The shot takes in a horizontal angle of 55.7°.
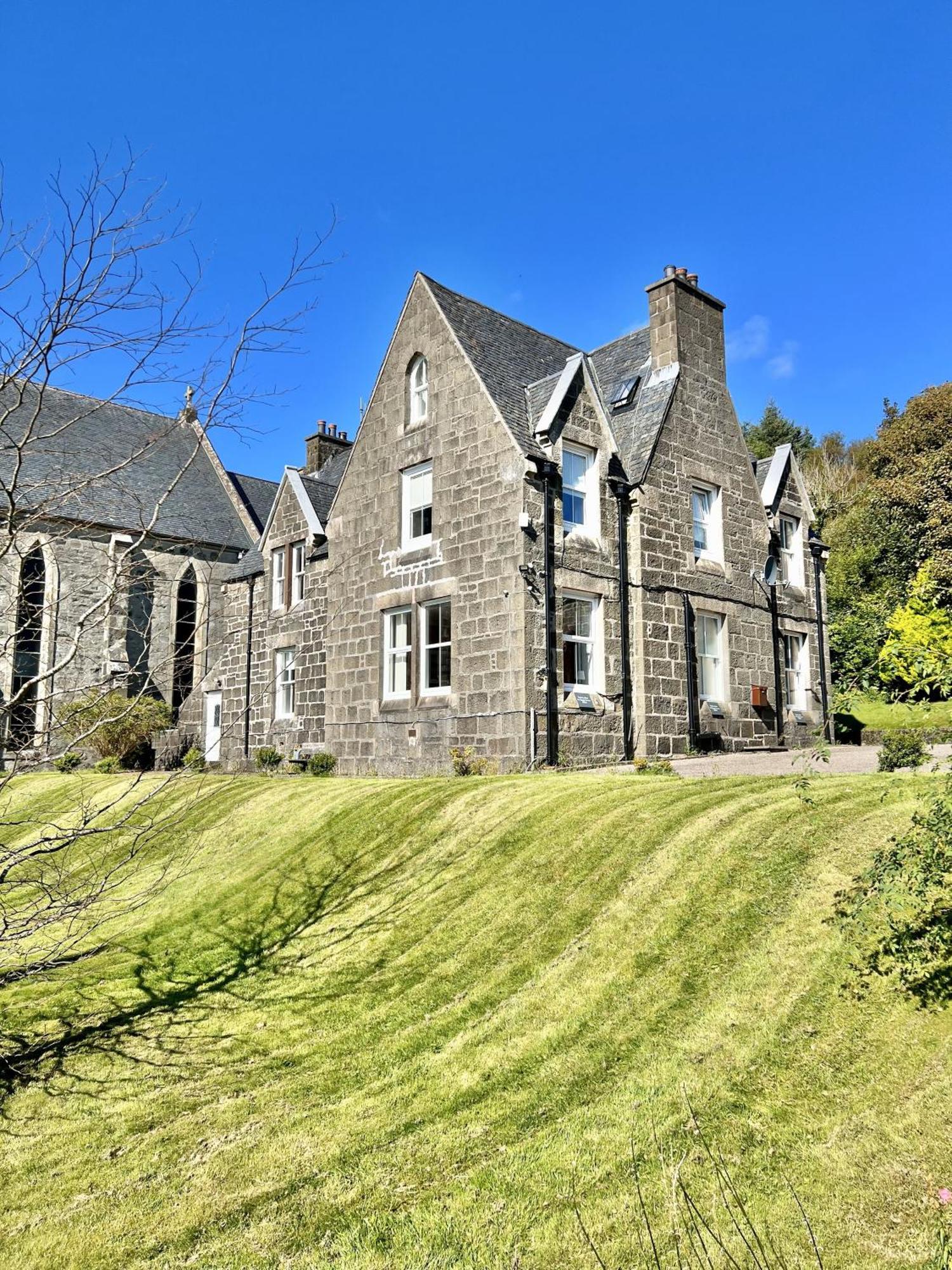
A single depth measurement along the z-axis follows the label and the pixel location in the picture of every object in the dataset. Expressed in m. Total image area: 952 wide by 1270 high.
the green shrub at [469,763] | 16.45
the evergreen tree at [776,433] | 49.91
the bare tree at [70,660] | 6.31
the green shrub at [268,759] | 21.88
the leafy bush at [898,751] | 11.44
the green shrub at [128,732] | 25.75
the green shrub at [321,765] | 20.25
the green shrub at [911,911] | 5.24
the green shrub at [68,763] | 23.56
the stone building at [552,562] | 17.34
